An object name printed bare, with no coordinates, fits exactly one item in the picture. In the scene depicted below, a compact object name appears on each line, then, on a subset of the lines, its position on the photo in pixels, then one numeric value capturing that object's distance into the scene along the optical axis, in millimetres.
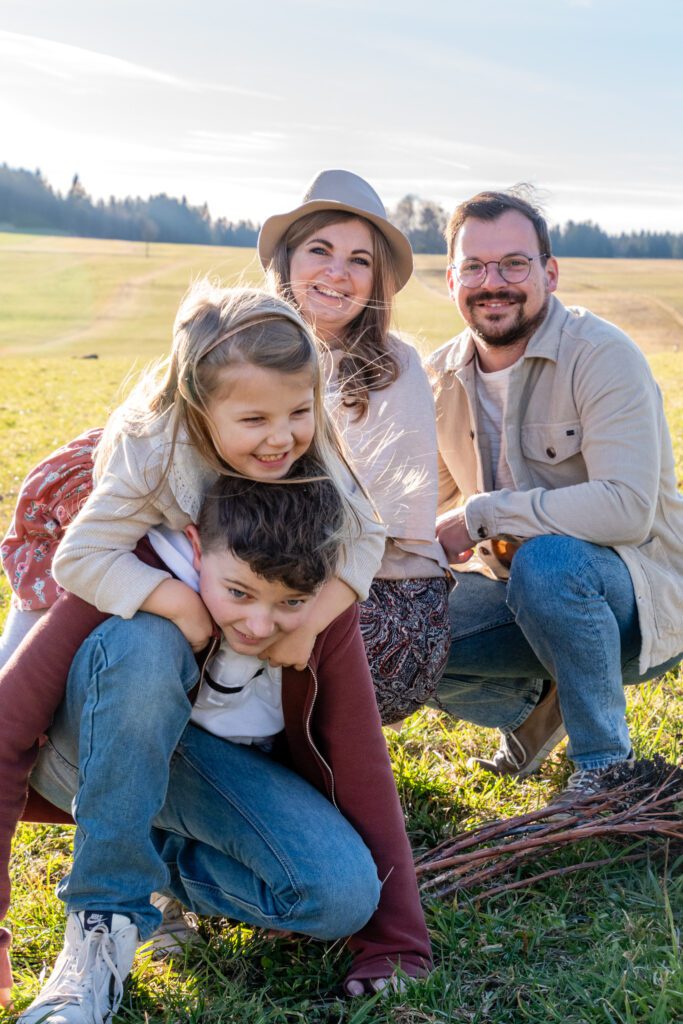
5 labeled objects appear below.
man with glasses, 3316
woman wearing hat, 3236
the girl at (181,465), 2354
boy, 2301
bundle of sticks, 2908
